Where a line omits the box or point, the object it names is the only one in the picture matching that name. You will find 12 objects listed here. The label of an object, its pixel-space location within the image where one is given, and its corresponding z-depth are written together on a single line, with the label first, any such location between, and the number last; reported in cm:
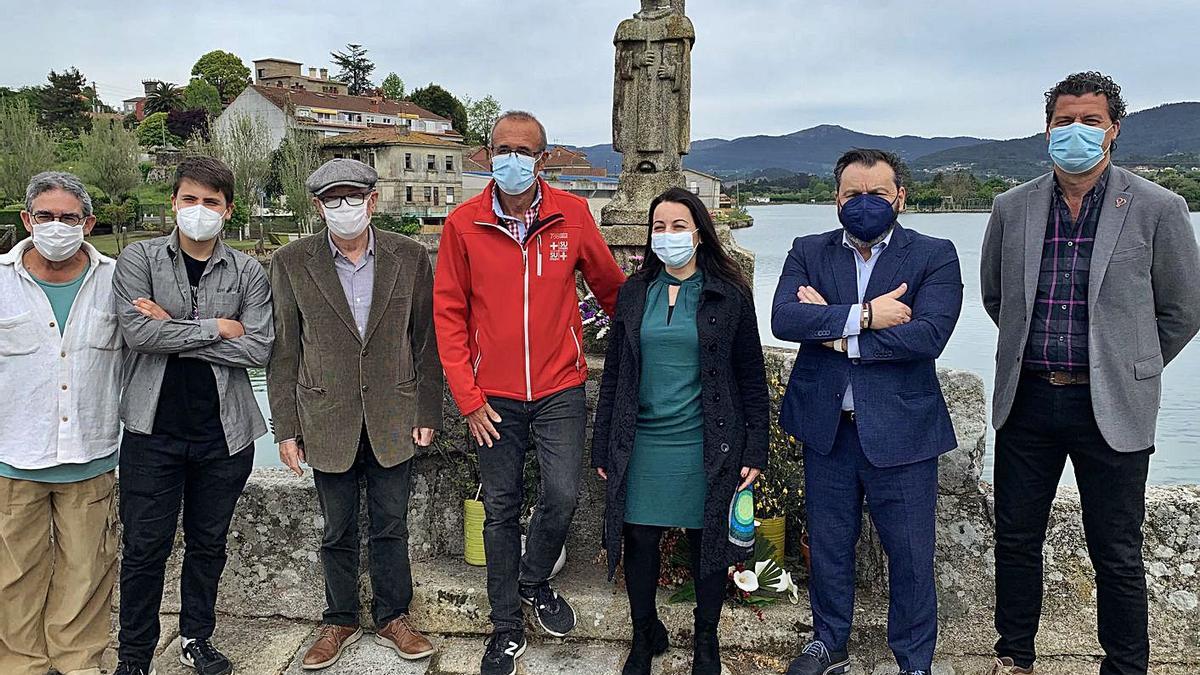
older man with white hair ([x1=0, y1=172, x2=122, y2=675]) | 296
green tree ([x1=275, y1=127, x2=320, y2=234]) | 3853
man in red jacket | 310
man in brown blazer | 317
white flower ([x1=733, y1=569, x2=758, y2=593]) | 332
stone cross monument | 450
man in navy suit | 281
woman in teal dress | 293
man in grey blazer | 268
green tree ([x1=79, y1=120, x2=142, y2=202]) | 3691
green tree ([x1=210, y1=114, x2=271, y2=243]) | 3934
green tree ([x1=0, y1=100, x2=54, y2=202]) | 3516
